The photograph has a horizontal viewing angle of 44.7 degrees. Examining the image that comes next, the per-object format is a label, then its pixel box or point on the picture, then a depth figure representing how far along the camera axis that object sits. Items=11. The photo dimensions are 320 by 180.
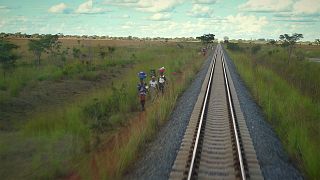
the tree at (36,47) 40.44
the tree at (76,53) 44.72
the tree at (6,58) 28.73
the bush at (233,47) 86.82
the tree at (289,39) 69.66
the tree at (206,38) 113.12
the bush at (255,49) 74.99
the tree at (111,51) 50.34
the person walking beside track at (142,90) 15.95
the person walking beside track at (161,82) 18.62
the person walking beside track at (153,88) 17.78
